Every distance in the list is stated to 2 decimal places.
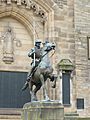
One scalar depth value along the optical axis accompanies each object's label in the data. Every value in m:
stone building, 14.07
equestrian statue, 10.16
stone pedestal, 9.80
